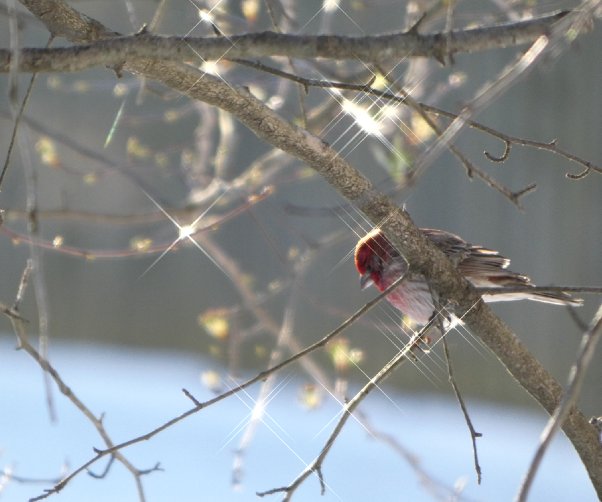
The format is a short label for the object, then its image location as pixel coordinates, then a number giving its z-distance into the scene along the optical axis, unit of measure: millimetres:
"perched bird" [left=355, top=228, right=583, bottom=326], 8391
